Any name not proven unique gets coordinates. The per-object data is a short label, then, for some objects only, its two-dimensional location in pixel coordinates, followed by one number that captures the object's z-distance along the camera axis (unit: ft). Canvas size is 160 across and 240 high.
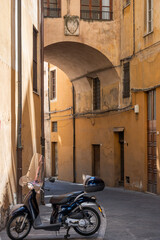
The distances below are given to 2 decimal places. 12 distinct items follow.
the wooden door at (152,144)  51.91
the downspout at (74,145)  78.38
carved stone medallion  61.11
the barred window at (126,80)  60.08
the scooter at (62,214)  25.67
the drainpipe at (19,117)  35.59
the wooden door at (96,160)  71.87
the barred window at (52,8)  61.57
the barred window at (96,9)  63.46
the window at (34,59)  45.73
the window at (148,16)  53.83
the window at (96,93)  71.36
